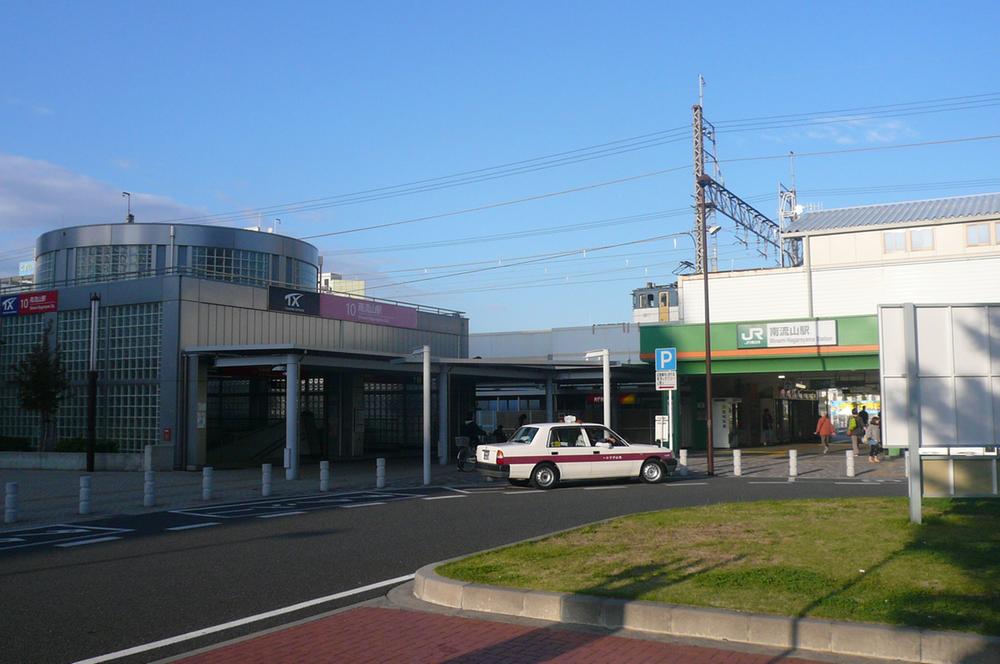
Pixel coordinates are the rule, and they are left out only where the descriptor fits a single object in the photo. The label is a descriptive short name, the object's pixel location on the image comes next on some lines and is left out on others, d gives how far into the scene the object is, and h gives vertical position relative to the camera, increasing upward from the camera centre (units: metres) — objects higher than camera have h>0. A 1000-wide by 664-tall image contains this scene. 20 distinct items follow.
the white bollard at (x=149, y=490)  19.78 -1.82
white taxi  21.89 -1.28
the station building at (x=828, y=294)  35.84 +4.31
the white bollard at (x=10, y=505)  17.47 -1.88
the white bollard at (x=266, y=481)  22.09 -1.82
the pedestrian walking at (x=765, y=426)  47.69 -1.23
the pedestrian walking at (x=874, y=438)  31.41 -1.24
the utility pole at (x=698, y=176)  41.36 +9.99
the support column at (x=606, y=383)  27.28 +0.57
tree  31.83 +0.80
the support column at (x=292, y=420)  26.12 -0.47
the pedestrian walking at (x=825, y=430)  36.41 -1.10
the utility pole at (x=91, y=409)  28.61 -0.15
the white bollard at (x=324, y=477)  23.02 -1.83
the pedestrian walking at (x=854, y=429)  32.81 -0.97
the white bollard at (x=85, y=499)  18.53 -1.87
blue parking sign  27.42 +1.28
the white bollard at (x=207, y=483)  21.08 -1.79
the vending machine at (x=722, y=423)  41.91 -0.94
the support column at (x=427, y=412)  25.03 -0.26
